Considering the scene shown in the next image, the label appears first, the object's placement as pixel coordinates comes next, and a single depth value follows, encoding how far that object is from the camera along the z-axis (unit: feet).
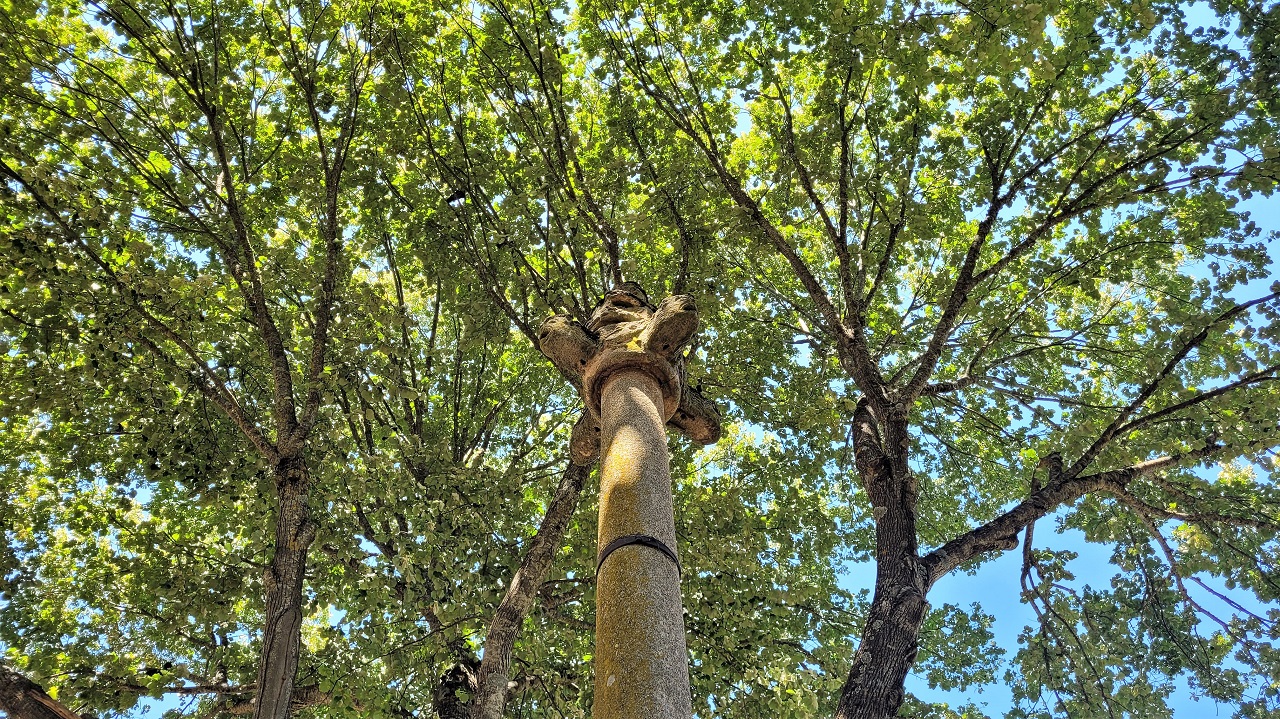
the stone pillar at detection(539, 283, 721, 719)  9.92
